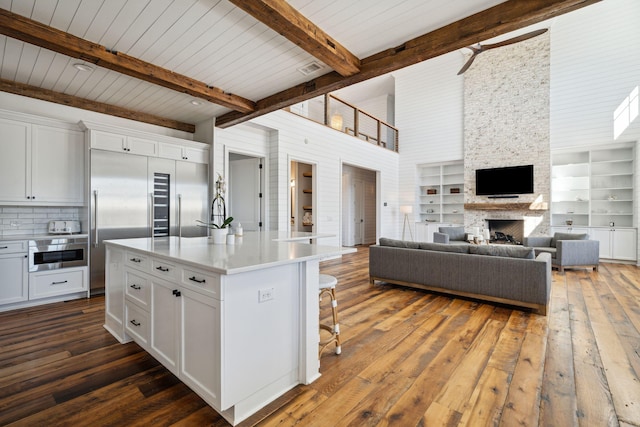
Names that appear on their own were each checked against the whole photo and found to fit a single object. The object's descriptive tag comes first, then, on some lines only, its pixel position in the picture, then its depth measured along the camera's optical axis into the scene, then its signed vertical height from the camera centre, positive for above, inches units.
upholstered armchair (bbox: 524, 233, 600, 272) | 227.8 -29.3
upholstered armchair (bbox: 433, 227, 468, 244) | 288.0 -20.3
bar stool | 97.8 -31.1
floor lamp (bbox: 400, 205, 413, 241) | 379.6 +0.5
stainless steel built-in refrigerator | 164.8 +8.6
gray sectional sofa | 141.4 -29.7
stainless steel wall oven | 146.8 -20.1
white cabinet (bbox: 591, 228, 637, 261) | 265.1 -24.8
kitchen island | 66.6 -25.8
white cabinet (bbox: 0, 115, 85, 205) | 145.3 +24.6
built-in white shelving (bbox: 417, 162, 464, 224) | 378.3 +26.9
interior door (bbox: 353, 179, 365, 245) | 420.5 +1.8
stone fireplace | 307.7 +93.7
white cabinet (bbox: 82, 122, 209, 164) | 163.6 +40.7
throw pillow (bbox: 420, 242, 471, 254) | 165.7 -19.0
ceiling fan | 193.8 +111.4
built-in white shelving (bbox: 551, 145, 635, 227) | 280.1 +25.2
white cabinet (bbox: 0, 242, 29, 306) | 138.2 -27.7
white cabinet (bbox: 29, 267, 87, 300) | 147.0 -34.8
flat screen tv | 313.3 +34.9
